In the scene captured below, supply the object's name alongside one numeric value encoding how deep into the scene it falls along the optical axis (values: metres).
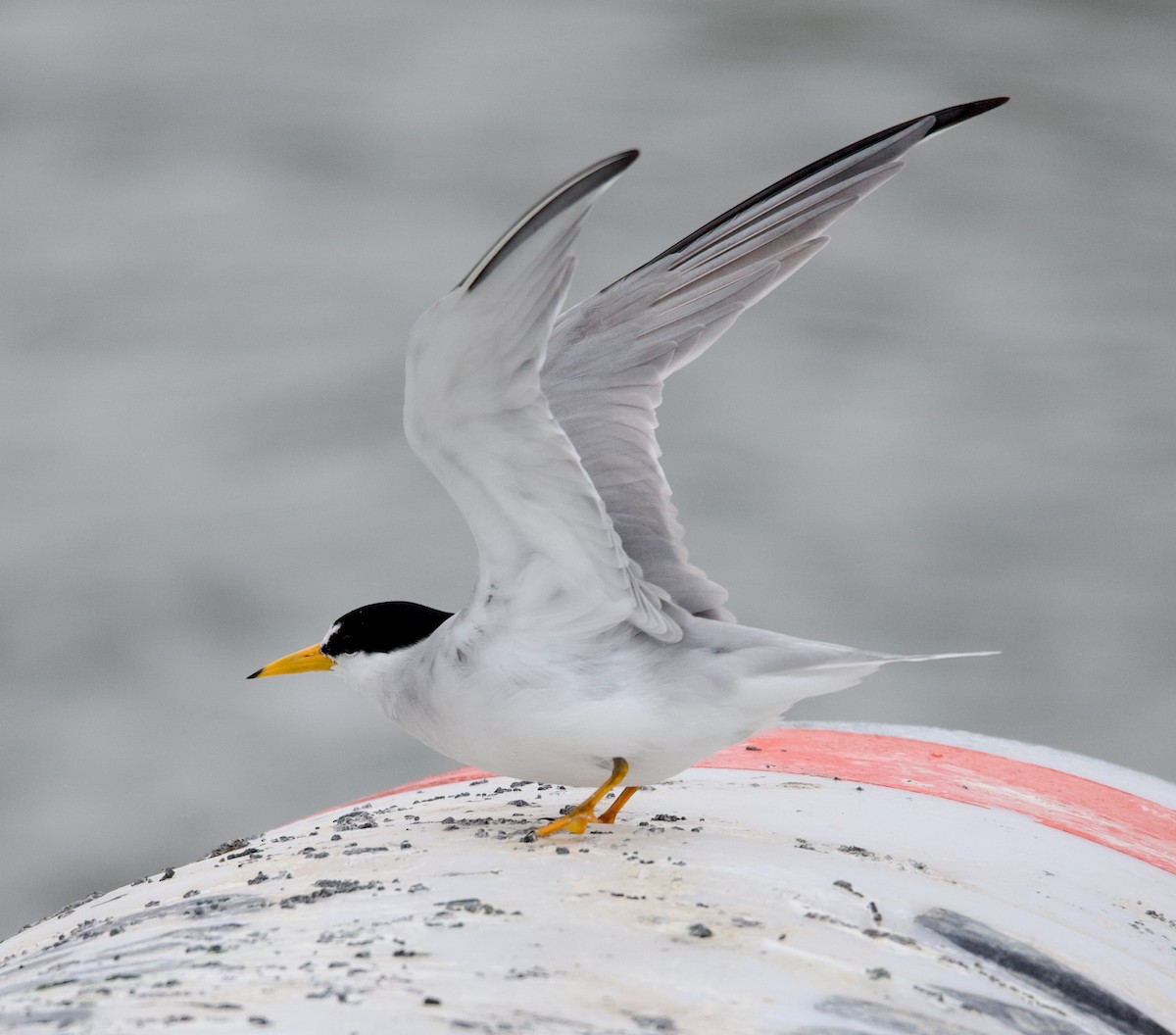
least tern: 6.37
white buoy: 5.19
